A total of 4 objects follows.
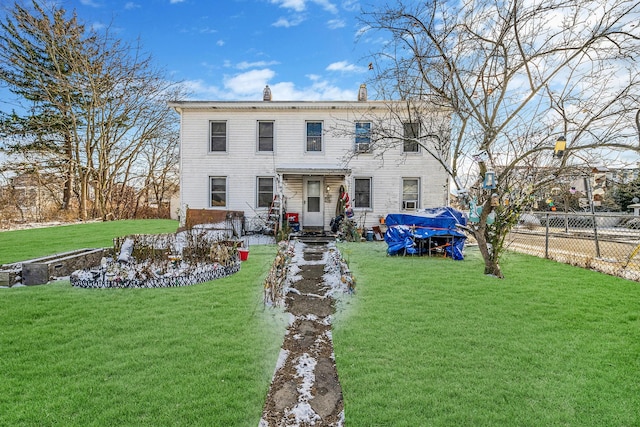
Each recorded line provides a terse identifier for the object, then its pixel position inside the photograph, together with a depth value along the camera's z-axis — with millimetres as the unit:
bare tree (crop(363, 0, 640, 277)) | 5598
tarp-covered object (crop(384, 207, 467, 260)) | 8906
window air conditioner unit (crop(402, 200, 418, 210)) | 13461
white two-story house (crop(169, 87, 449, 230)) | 13281
